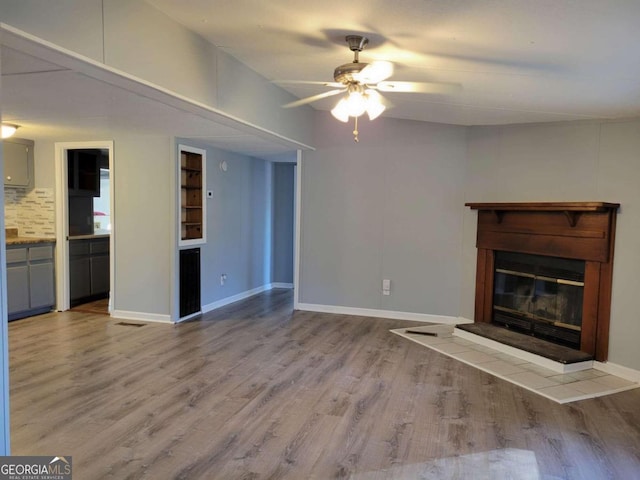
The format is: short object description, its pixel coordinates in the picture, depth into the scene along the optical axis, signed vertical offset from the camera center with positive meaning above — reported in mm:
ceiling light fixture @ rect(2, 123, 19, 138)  4422 +750
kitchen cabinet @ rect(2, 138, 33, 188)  5422 +517
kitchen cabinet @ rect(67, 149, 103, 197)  5953 +468
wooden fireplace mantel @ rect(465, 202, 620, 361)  3836 -221
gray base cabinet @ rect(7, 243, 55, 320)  5078 -906
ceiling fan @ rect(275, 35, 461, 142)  2787 +890
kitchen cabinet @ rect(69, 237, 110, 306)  5840 -885
